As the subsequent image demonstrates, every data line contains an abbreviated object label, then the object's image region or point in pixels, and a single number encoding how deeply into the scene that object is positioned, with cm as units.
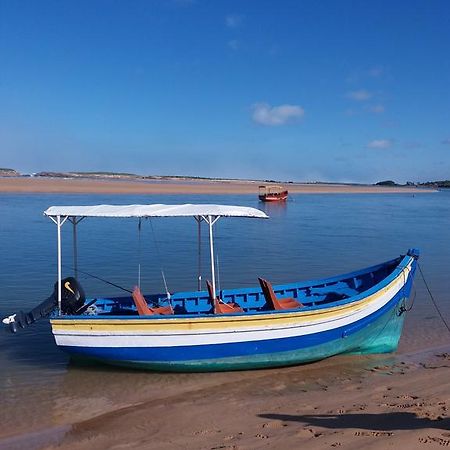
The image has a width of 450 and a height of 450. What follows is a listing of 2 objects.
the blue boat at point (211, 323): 840
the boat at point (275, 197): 5277
